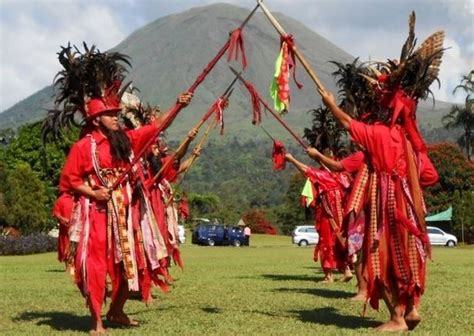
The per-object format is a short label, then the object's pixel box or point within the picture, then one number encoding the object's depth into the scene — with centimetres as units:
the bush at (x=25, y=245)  3291
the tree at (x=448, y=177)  6544
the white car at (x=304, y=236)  4988
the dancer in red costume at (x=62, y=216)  1123
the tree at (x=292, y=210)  7762
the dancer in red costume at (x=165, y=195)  1169
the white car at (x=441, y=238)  4878
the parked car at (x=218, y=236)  5047
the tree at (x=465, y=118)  6353
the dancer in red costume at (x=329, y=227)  1333
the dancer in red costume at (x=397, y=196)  800
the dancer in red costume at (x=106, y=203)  805
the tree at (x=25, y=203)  4306
